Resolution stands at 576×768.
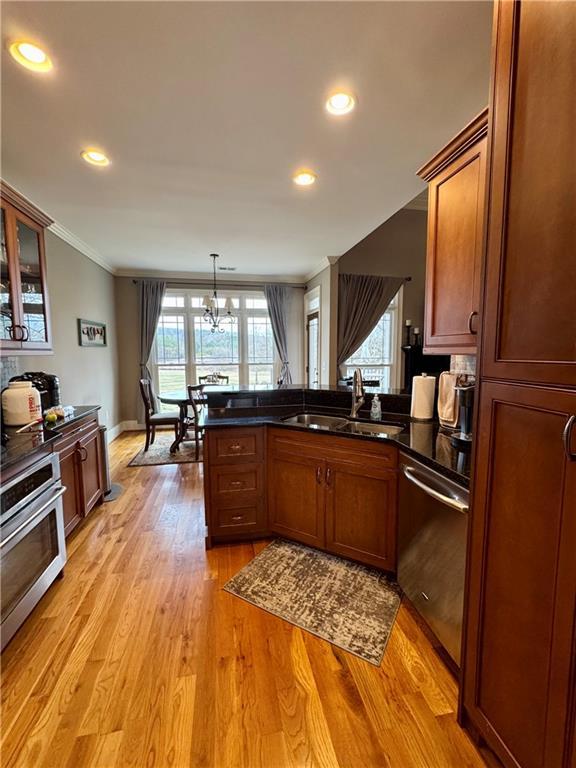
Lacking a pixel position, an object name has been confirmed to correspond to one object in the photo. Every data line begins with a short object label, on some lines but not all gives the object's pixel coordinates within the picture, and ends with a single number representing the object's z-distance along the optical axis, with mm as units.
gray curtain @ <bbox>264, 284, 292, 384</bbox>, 6254
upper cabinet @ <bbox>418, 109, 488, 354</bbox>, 1621
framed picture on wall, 4310
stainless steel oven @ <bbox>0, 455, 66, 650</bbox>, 1563
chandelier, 4961
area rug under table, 4334
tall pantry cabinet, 841
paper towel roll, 2346
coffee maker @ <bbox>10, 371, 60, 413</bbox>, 2715
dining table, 4496
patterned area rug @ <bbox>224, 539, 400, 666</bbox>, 1699
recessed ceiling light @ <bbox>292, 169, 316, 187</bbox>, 2592
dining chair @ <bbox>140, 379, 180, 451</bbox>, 4738
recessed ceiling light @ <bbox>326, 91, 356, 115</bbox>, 1796
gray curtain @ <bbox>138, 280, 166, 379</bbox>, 5793
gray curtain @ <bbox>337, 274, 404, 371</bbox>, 5383
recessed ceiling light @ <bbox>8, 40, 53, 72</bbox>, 1489
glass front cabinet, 2299
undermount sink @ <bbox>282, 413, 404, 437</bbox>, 2318
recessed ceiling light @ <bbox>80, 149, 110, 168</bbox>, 2293
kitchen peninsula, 1999
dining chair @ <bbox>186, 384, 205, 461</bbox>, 4261
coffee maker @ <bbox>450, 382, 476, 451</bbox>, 1750
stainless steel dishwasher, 1399
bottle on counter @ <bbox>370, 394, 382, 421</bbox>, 2514
